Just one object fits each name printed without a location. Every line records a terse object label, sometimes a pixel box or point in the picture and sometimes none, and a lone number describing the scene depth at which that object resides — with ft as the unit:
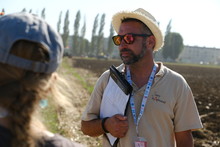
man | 8.64
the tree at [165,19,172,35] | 301.47
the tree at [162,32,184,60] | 329.72
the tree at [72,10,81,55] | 289.94
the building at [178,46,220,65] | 495.82
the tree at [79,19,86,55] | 299.17
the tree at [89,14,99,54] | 295.23
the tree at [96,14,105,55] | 295.69
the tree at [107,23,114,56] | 303.89
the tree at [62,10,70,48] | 272.21
